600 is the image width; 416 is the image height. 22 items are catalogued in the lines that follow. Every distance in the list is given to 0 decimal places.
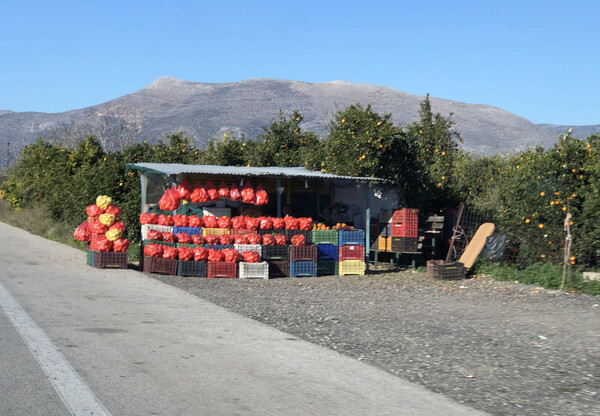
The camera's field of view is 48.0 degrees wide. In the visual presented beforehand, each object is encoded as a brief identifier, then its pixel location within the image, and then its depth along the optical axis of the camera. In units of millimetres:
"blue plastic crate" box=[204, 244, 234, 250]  17062
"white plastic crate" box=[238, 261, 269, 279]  16812
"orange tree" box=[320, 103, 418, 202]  21344
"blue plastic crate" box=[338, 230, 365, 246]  18484
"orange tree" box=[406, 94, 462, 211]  22188
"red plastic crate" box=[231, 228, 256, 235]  17547
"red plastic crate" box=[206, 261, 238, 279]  16672
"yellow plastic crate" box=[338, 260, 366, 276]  18469
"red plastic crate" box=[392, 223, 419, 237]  19547
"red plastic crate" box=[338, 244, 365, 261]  18484
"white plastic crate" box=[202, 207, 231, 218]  20188
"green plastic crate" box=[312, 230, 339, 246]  18297
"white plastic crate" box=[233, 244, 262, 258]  17094
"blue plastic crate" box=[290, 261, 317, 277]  17578
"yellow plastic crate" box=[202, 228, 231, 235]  17703
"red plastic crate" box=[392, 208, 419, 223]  19422
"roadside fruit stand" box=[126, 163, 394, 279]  16734
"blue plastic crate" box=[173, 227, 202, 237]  17766
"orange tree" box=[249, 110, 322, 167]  29625
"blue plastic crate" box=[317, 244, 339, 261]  18391
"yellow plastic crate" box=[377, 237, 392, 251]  19984
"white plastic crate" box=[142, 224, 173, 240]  18158
